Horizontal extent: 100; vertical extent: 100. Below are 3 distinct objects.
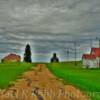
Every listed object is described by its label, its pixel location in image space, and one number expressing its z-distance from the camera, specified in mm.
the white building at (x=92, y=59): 118169
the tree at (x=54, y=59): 189025
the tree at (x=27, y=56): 179500
